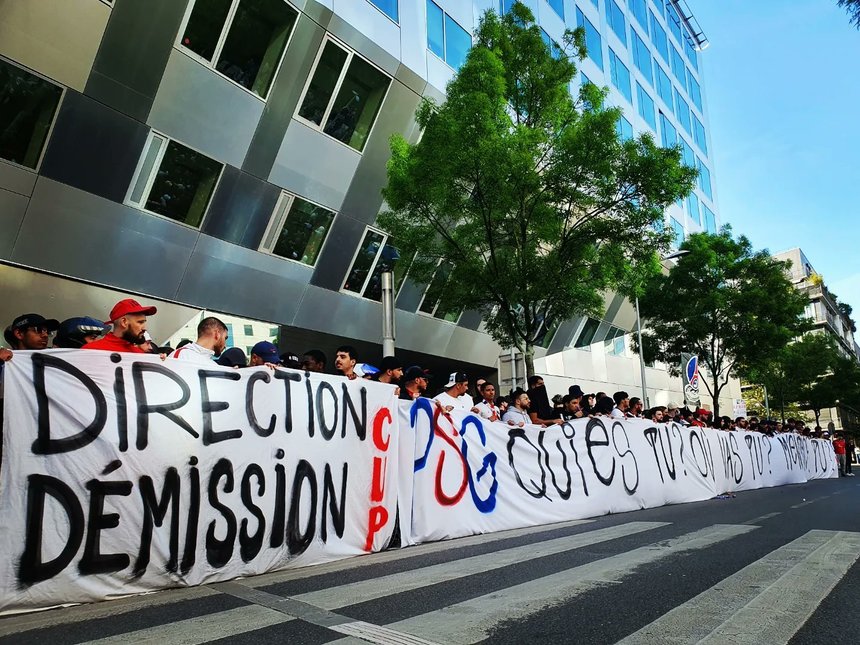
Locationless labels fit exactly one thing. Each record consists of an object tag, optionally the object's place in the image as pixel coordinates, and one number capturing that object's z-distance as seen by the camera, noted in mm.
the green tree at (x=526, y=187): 11234
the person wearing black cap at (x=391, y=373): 7027
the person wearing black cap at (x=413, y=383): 7020
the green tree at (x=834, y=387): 43312
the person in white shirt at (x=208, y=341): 5531
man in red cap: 4859
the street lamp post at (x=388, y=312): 8970
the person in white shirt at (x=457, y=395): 7527
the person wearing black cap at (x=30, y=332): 5262
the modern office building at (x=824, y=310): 84938
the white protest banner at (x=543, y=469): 6652
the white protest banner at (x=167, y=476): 3850
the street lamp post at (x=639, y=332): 22252
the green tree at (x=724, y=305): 21516
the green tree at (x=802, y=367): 38156
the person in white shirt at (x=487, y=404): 7934
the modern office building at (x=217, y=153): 10227
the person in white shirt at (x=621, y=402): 10493
